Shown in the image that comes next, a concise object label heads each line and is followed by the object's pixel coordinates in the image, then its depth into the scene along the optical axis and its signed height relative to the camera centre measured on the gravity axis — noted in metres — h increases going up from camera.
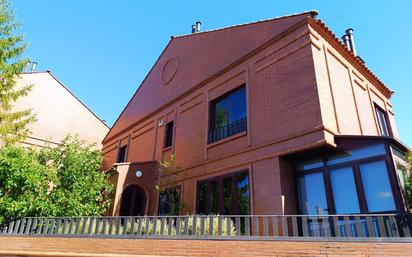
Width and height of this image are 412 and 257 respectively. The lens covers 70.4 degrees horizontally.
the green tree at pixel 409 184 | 7.27 +1.40
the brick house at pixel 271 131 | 7.98 +3.70
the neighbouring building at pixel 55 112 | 21.03 +8.69
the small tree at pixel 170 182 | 12.76 +2.32
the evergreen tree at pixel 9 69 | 13.11 +6.91
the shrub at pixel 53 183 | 9.30 +1.69
